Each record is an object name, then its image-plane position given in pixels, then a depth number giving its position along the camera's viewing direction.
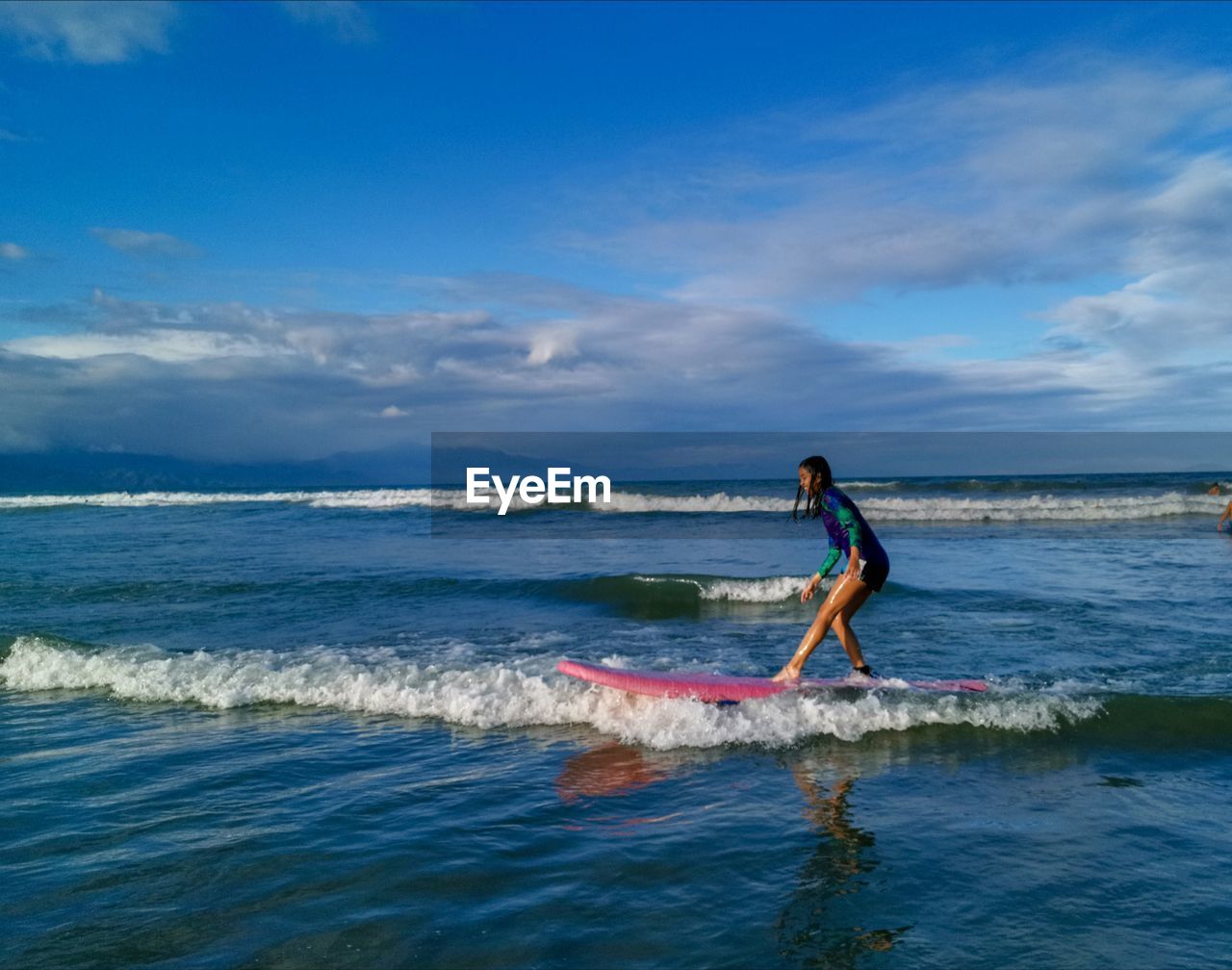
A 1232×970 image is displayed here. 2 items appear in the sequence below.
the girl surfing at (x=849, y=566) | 7.88
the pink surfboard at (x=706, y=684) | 7.52
